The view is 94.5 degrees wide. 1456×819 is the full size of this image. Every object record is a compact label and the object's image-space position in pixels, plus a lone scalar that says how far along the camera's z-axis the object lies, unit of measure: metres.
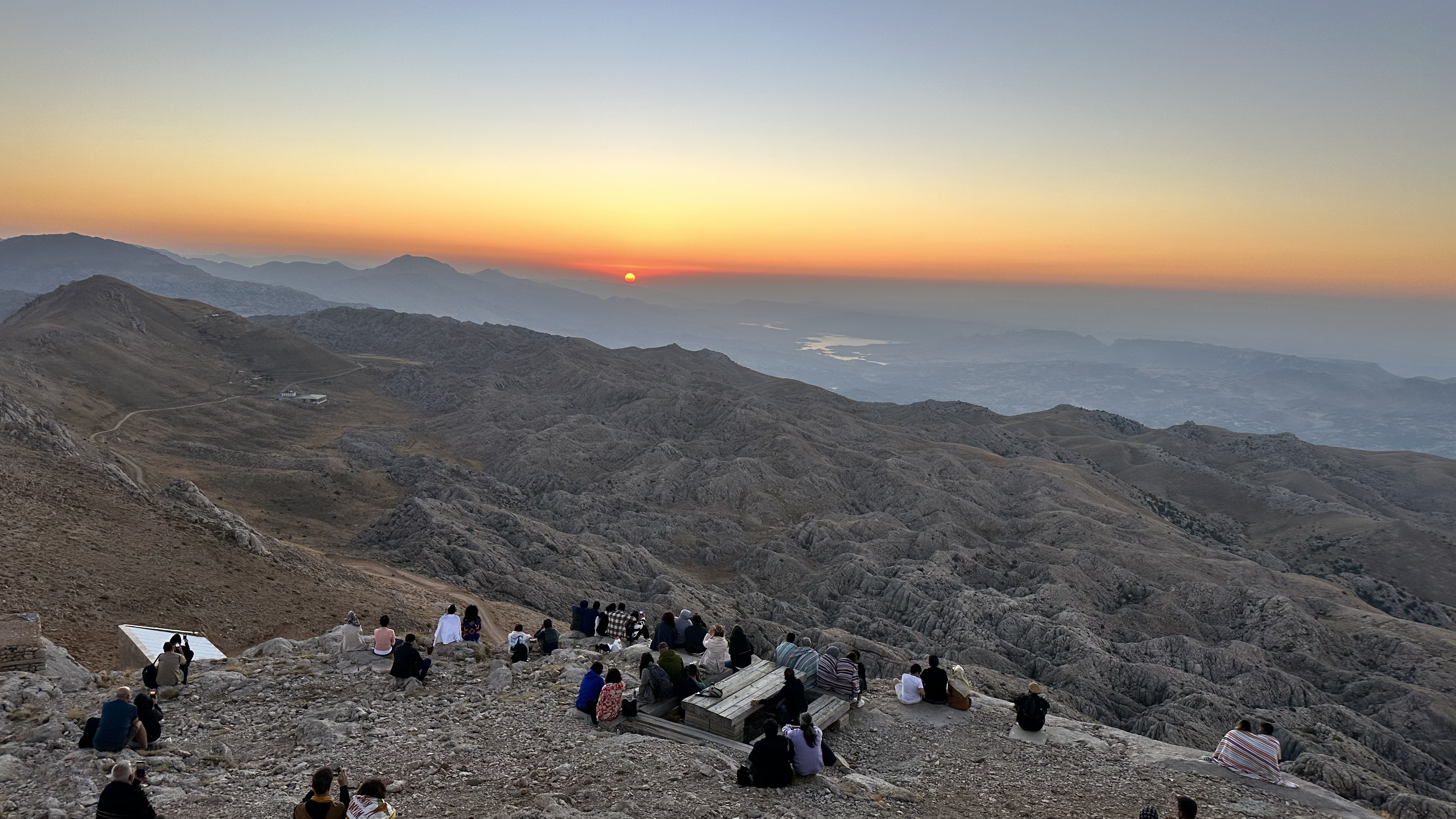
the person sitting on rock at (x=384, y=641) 14.92
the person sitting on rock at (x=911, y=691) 14.40
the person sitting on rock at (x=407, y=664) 13.88
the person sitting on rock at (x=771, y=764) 10.12
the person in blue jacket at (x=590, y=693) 12.36
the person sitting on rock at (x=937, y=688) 14.38
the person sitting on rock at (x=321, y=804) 7.99
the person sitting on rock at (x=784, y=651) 14.31
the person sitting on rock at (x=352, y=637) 15.12
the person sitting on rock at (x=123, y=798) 7.94
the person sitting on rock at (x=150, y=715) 10.57
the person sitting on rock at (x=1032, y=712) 13.12
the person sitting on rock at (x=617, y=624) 18.19
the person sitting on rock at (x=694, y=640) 15.77
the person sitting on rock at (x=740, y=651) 14.20
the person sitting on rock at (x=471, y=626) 16.28
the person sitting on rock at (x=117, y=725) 9.87
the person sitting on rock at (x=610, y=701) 12.16
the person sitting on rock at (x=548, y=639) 16.03
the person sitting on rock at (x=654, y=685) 12.59
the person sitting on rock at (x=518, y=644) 15.28
